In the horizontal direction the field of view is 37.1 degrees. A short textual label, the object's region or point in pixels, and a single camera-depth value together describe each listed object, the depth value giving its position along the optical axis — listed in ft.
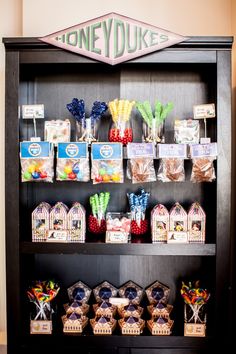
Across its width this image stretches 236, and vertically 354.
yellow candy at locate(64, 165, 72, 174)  5.81
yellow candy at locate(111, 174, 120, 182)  5.79
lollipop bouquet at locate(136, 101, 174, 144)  6.05
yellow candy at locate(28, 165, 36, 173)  5.75
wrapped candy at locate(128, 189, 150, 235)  6.27
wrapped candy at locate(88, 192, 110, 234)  6.25
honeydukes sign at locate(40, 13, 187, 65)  5.58
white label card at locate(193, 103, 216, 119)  5.87
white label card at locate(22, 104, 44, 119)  5.96
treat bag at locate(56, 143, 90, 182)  5.73
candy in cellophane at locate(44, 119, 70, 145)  6.13
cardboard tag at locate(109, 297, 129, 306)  6.26
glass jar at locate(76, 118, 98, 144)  6.10
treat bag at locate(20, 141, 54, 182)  5.71
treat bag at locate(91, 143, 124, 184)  5.69
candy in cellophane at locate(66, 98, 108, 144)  6.09
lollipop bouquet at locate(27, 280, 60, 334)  6.02
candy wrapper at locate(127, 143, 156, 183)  5.71
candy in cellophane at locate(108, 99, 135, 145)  5.98
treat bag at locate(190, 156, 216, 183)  5.67
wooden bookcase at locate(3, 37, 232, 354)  5.65
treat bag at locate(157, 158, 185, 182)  5.82
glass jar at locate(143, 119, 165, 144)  6.05
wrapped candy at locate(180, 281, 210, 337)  5.93
